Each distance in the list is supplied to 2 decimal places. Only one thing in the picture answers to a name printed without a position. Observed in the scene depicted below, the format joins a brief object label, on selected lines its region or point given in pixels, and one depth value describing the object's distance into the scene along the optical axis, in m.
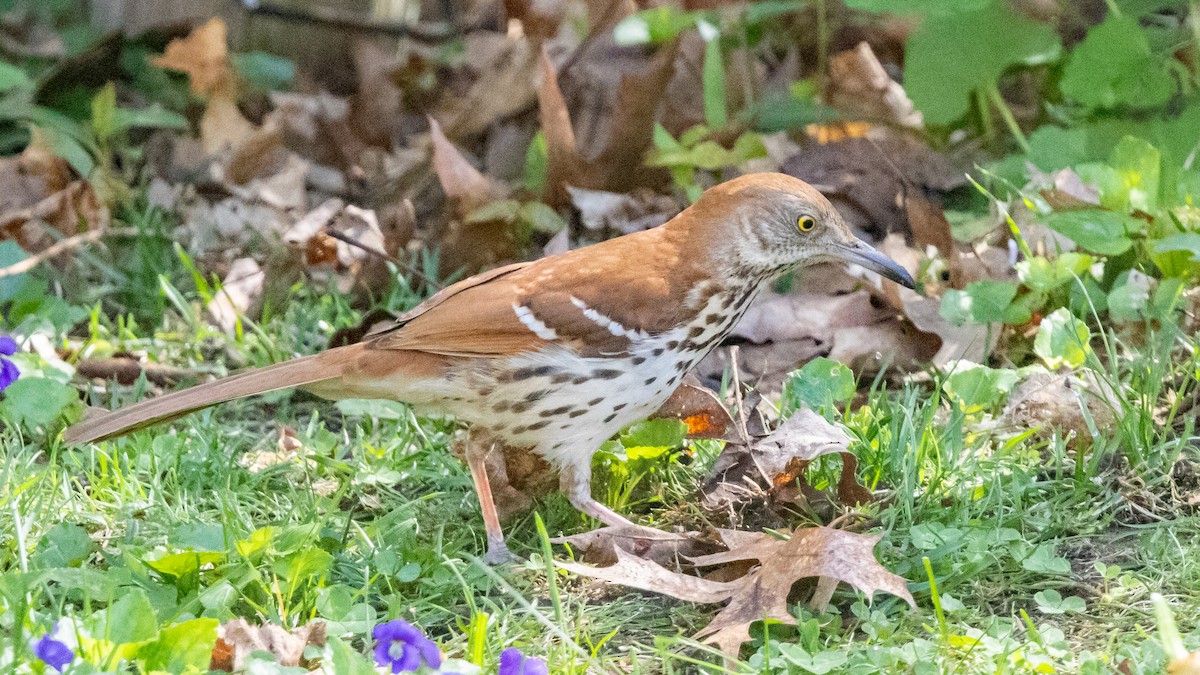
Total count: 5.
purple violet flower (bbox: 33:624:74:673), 4.27
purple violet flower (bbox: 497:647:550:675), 4.48
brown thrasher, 6.09
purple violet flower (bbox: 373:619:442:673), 4.52
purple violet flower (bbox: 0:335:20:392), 6.81
